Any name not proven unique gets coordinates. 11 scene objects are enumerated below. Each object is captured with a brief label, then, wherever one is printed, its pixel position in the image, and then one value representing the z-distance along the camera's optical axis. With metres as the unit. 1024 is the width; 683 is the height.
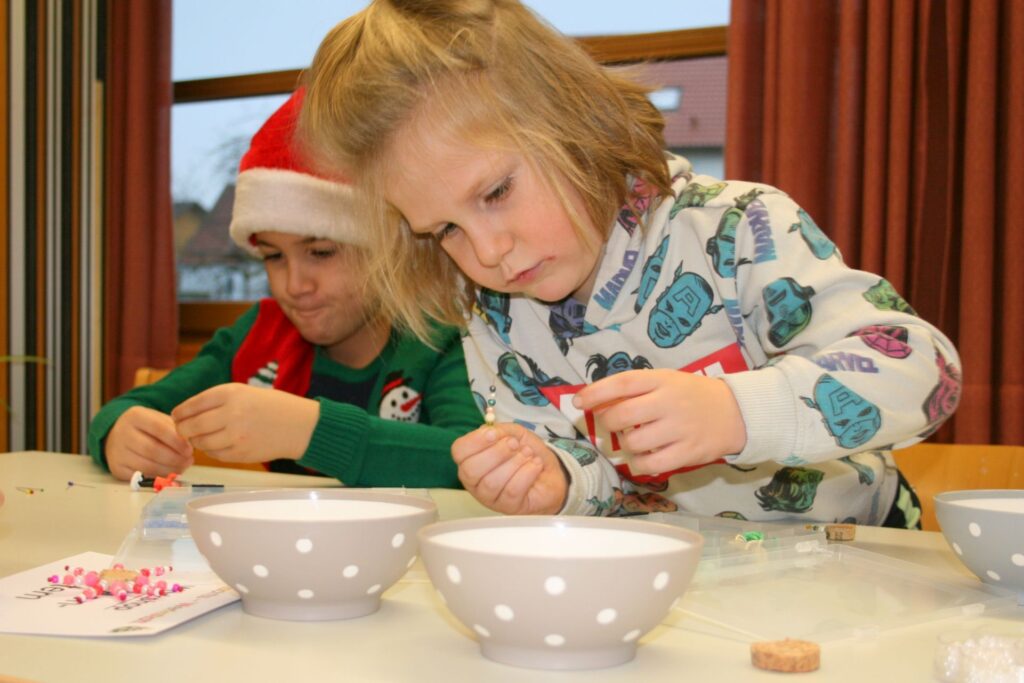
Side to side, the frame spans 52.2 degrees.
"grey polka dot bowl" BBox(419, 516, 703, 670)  0.46
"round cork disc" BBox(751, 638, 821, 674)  0.49
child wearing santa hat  1.23
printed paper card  0.55
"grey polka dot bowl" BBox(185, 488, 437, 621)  0.55
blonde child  0.83
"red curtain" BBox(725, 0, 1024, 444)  1.96
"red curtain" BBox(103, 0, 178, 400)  2.96
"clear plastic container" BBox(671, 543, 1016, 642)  0.57
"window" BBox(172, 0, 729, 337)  3.07
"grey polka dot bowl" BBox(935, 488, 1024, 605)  0.63
